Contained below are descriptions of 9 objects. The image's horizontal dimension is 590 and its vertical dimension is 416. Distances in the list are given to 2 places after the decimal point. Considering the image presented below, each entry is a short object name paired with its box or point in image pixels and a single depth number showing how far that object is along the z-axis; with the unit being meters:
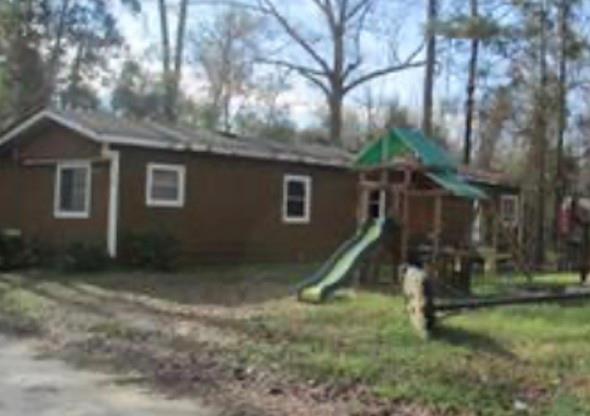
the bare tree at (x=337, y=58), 48.94
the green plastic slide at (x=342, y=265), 16.38
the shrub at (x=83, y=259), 21.47
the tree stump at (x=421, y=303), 12.45
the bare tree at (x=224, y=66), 52.38
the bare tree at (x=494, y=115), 33.84
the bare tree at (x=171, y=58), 49.16
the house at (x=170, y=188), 22.77
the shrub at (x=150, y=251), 22.08
